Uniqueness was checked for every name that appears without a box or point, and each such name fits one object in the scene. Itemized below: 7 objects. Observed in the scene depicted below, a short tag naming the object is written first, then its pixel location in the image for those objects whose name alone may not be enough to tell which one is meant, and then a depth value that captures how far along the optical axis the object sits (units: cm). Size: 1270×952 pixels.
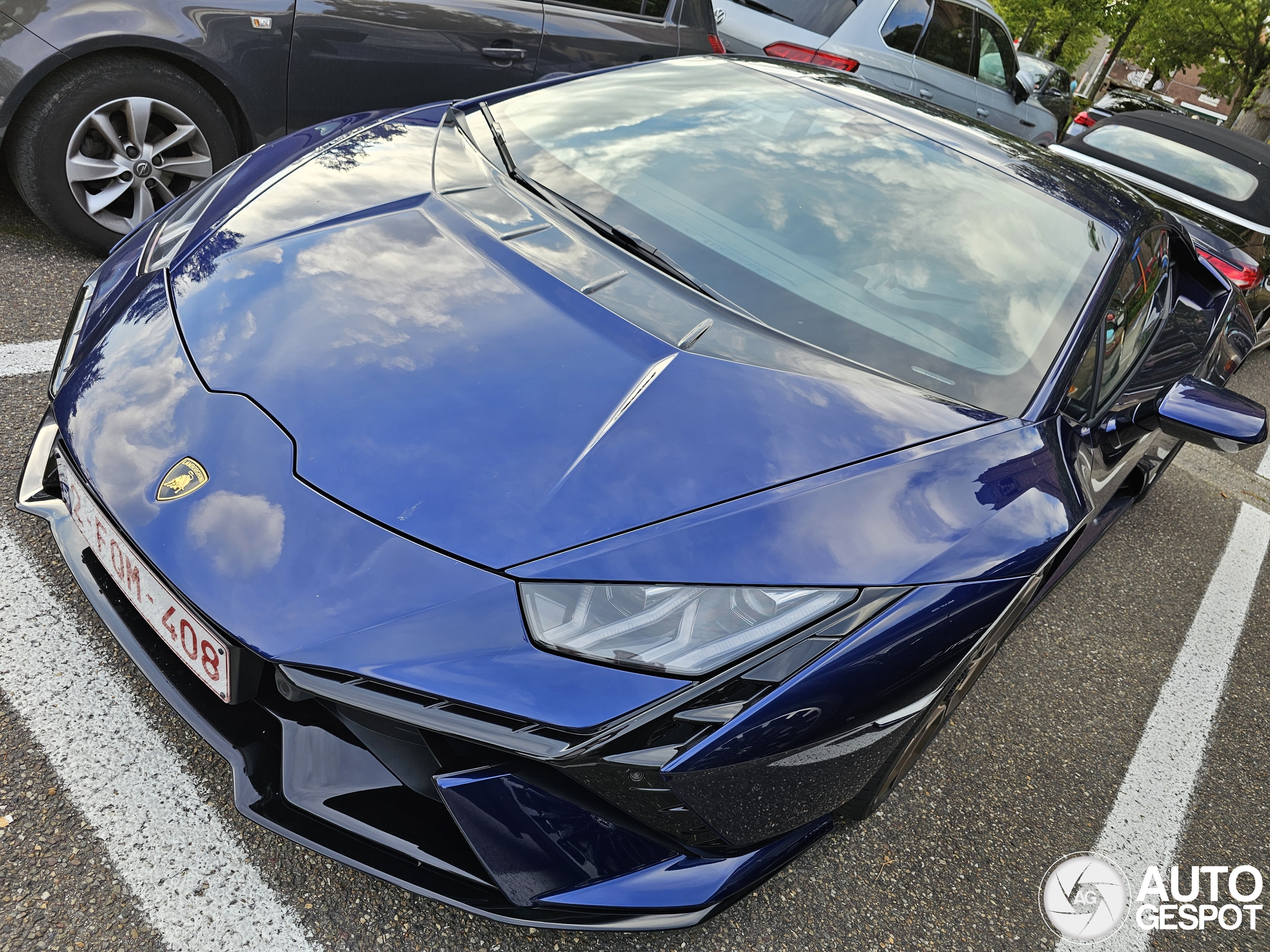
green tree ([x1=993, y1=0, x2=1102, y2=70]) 2084
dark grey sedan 294
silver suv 597
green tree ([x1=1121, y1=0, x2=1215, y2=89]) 1839
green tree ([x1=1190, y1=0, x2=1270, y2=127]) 1712
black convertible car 483
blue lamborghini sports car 130
